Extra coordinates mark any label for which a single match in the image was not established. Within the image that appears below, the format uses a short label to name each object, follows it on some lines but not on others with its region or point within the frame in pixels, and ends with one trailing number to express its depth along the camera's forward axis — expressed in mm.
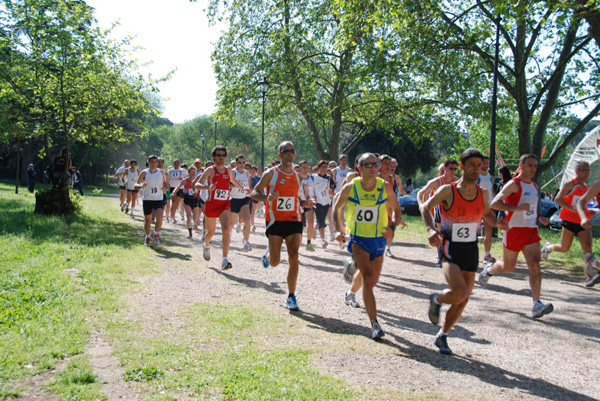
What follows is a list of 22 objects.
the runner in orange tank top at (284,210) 7062
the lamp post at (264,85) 26864
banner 21797
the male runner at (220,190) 9945
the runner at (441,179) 10344
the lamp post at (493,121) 15445
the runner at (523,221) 7179
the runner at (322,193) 13609
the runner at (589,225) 7914
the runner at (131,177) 20266
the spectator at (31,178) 32925
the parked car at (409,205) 29516
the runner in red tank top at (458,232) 5348
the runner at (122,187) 22309
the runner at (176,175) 18234
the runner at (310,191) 13156
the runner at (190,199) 15078
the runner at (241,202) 12534
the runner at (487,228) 10688
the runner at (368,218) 6000
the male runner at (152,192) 12523
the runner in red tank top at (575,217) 8594
